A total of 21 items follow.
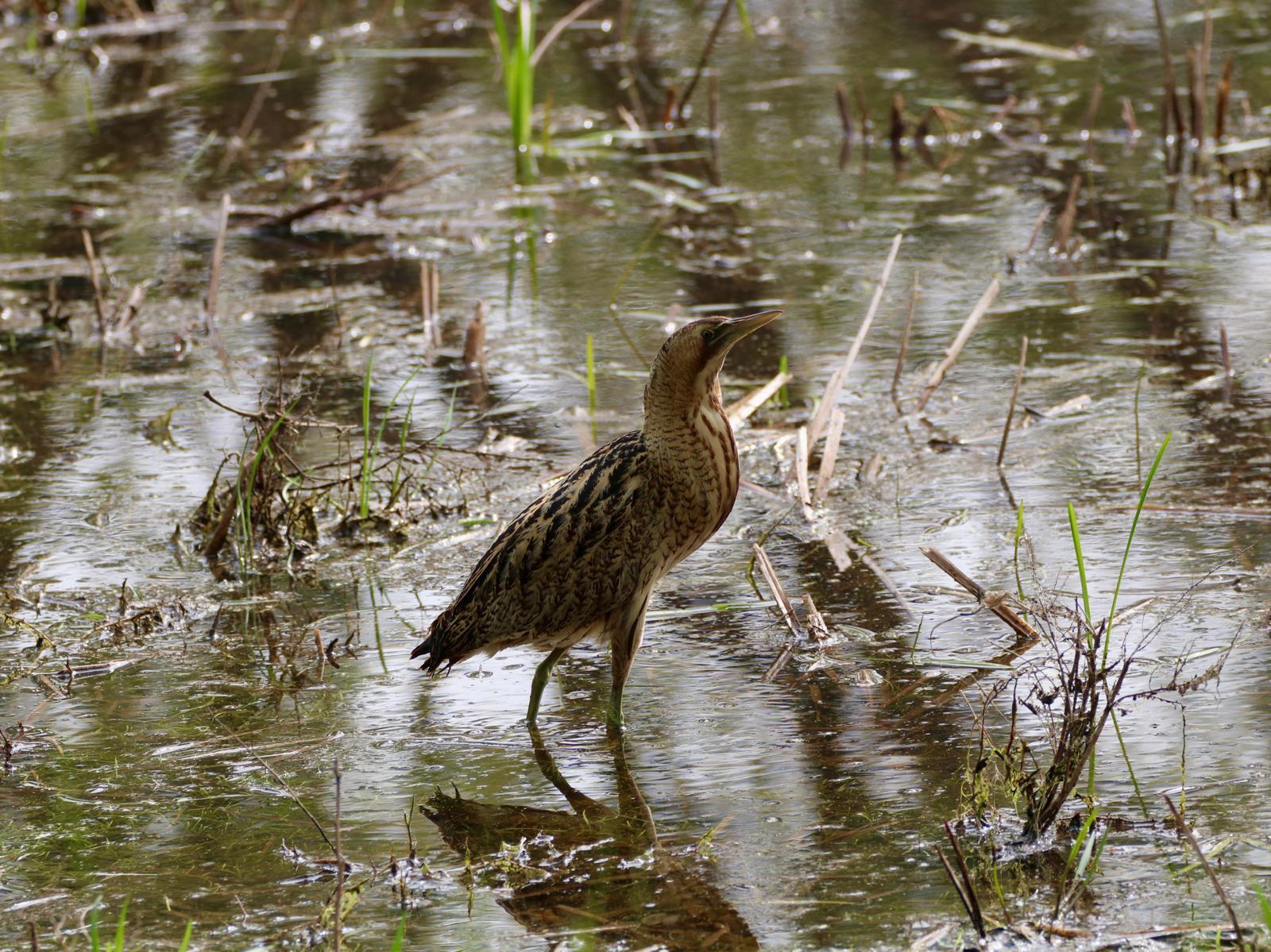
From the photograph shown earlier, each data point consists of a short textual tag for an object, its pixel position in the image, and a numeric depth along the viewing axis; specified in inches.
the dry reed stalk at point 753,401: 540.4
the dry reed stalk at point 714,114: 891.4
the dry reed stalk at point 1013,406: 504.4
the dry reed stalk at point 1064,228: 704.4
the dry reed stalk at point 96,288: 701.3
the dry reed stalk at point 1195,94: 801.6
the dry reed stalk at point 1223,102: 812.6
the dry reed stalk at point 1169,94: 784.3
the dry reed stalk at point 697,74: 857.7
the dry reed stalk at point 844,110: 909.2
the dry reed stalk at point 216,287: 674.8
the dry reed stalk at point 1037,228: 698.1
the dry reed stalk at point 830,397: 527.5
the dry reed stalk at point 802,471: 491.8
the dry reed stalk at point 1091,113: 860.6
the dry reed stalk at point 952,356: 561.1
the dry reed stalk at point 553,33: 850.8
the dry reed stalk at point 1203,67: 791.7
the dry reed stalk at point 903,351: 574.6
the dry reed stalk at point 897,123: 877.2
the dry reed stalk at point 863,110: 899.2
